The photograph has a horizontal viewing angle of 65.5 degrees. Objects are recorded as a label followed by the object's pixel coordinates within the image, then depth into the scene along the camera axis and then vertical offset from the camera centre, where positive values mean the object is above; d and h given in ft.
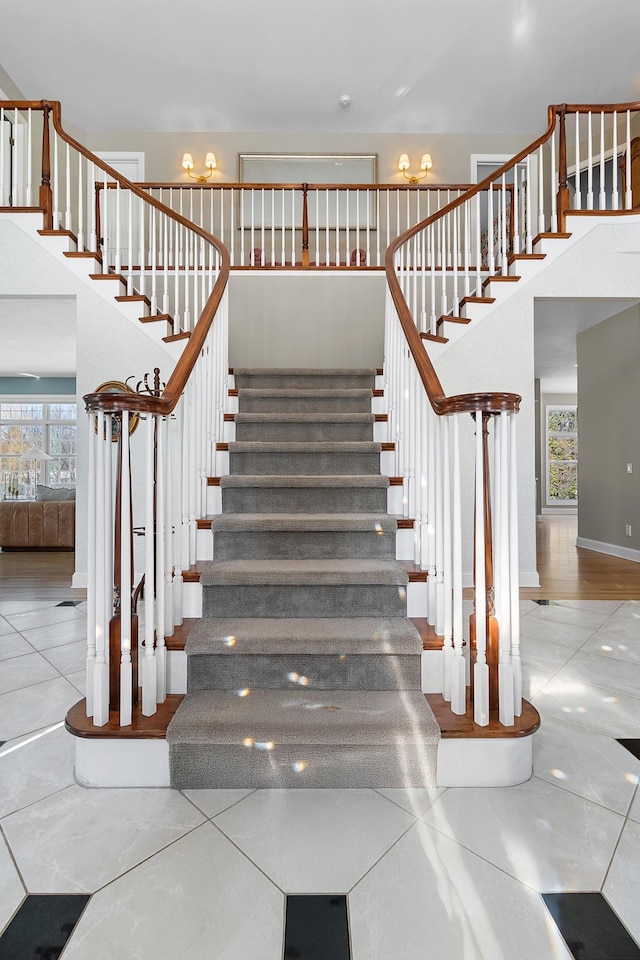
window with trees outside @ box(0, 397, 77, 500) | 31.55 +3.09
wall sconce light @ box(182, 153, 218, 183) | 20.13 +13.24
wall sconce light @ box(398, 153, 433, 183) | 20.31 +13.28
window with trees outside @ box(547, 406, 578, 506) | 37.29 +2.36
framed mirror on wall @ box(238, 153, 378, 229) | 19.95 +13.10
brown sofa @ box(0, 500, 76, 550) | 20.35 -1.36
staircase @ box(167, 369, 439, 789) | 4.80 -1.74
